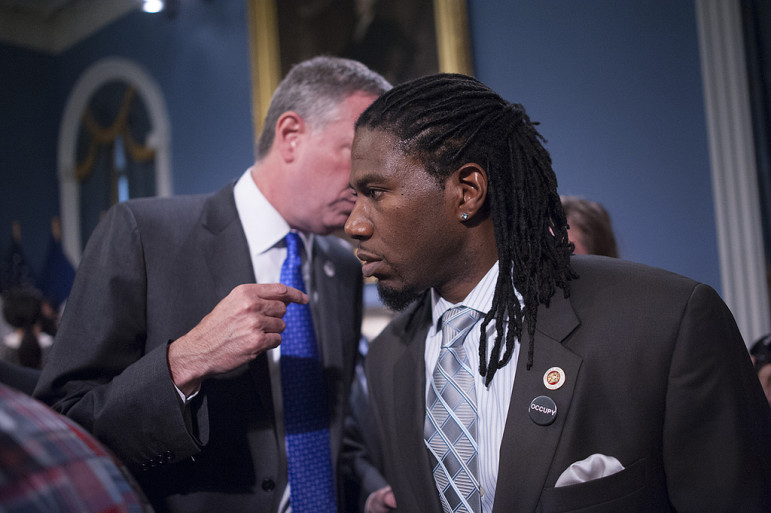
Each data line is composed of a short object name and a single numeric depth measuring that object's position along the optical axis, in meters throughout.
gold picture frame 4.73
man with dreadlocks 1.08
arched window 5.90
